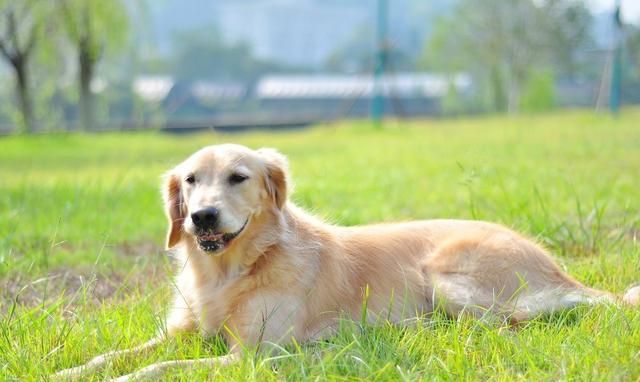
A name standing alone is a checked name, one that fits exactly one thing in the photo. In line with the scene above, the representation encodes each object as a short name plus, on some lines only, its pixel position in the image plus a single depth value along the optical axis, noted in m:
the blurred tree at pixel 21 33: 18.19
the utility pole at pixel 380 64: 21.92
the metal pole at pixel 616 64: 20.67
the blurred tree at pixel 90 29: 19.22
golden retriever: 3.17
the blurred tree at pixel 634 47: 29.92
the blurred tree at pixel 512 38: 34.09
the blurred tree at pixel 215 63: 65.38
